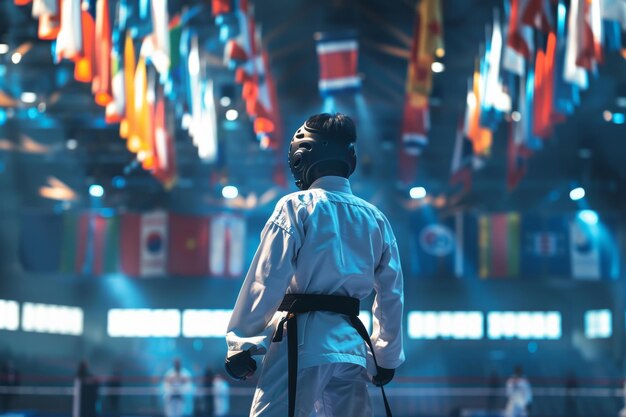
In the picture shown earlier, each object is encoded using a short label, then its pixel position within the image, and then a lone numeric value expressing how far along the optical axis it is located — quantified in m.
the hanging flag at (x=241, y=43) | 13.85
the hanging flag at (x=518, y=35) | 12.78
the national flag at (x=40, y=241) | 22.83
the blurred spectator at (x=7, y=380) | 21.12
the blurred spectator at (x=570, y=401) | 23.11
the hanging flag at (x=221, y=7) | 12.94
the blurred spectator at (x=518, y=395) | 17.67
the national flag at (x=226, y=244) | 23.69
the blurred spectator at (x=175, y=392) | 17.69
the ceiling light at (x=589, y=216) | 22.85
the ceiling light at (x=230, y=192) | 27.84
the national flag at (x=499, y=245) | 23.41
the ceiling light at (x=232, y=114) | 23.98
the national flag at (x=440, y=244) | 23.44
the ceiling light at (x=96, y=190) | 26.88
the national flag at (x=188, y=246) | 23.53
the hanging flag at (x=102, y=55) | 11.59
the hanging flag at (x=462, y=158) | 20.80
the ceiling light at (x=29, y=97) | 21.02
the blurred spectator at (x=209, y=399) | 23.02
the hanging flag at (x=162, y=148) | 16.42
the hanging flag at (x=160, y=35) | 12.18
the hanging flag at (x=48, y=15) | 10.03
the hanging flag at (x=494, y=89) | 14.61
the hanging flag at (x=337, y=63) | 15.27
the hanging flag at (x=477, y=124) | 16.67
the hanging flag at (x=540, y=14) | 12.28
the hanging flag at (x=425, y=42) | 14.67
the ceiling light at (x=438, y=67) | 21.28
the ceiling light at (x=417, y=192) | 26.88
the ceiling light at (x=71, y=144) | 24.51
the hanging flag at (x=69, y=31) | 10.34
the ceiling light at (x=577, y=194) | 27.35
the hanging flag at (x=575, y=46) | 11.16
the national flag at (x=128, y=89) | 13.64
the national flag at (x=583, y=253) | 23.16
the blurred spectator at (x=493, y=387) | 23.37
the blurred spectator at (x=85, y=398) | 14.18
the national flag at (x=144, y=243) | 23.45
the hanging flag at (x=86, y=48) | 10.87
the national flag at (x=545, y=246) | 23.16
